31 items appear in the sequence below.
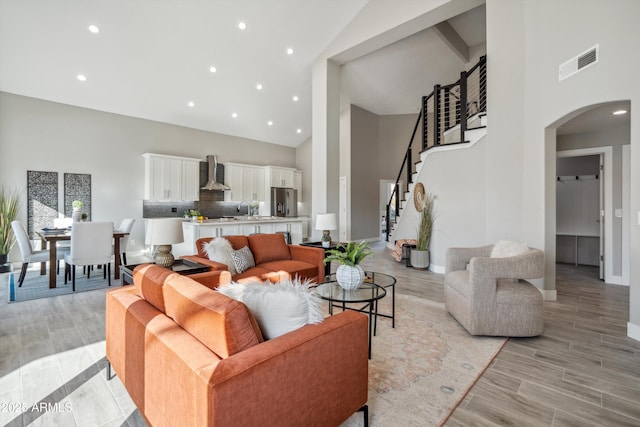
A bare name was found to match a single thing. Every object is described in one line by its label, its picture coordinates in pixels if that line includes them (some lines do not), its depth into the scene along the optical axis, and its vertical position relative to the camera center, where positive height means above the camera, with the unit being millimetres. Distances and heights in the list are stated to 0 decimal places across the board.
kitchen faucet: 9246 +177
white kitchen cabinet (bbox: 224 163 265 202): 8680 +931
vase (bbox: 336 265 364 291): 2779 -603
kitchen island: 6256 -363
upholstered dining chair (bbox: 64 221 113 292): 4355 -484
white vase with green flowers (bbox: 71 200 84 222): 5254 +12
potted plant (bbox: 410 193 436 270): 5676 -469
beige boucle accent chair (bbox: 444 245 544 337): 2758 -811
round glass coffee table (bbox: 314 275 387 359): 2539 -739
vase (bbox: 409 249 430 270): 5668 -889
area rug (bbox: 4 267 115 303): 4043 -1108
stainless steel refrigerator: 9531 +375
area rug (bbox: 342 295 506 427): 1813 -1201
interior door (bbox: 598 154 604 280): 4777 -88
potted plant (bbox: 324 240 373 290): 2781 -522
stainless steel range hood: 8066 +1229
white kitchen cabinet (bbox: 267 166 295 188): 9395 +1196
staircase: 5012 +1708
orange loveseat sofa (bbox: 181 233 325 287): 3525 -633
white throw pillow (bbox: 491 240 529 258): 3111 -395
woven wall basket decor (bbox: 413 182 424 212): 5984 +336
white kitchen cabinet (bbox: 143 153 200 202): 7090 +874
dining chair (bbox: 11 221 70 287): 4432 -546
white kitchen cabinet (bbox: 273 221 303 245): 7832 -434
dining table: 4312 -472
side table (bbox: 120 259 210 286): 2835 -579
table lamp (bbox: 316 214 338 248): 4738 -183
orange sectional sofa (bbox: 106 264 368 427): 1089 -638
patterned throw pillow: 3582 -574
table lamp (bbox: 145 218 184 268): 2824 -232
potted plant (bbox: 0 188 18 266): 5262 -114
